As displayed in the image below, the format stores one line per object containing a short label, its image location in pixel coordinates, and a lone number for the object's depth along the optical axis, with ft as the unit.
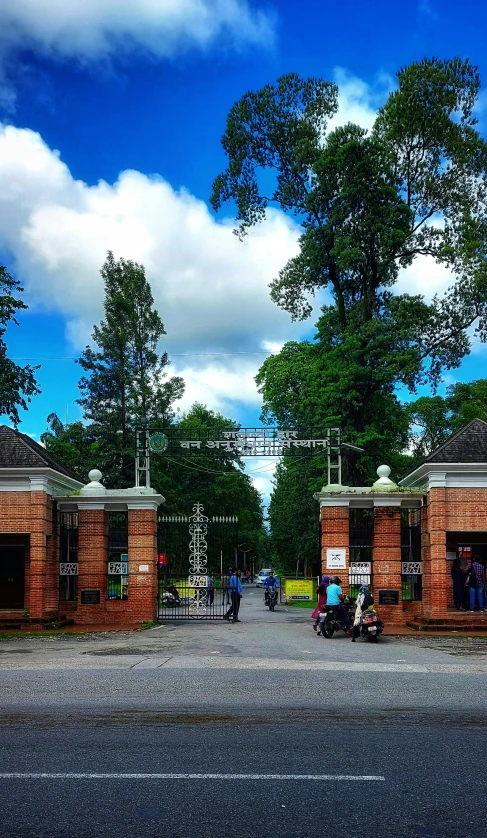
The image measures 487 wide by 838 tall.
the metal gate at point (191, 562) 86.22
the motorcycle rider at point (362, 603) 64.18
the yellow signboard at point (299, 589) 124.36
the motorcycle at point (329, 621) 67.92
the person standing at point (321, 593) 71.27
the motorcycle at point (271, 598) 116.47
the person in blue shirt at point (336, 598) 66.69
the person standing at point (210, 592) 82.07
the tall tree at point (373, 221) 109.50
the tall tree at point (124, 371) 141.90
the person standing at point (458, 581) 79.51
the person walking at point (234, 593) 85.92
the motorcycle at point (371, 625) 63.36
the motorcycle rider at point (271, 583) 118.81
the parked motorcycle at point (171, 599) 96.14
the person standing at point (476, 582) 77.30
